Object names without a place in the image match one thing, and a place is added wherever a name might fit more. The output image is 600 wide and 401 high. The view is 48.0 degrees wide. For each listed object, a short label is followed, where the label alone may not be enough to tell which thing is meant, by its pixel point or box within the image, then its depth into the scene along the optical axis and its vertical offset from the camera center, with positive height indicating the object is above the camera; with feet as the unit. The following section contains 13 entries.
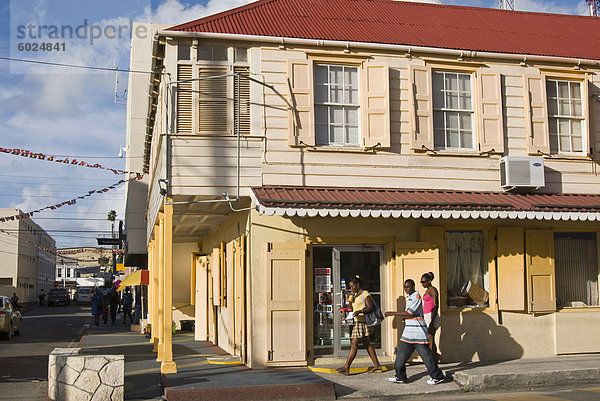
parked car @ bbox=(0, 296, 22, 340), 75.15 -4.43
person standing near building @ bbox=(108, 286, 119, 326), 105.09 -3.51
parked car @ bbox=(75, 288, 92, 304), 233.96 -5.19
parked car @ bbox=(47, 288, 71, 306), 213.46 -5.28
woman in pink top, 37.58 -1.65
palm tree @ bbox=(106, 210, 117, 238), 312.93 +29.99
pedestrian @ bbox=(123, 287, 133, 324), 110.93 -4.03
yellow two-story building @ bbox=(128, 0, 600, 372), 40.68 +6.56
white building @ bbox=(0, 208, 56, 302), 238.68 +8.83
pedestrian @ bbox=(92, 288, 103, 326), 100.37 -4.04
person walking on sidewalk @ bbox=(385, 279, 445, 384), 35.17 -3.40
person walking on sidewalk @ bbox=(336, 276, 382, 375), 37.73 -2.69
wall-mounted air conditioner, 44.27 +6.72
